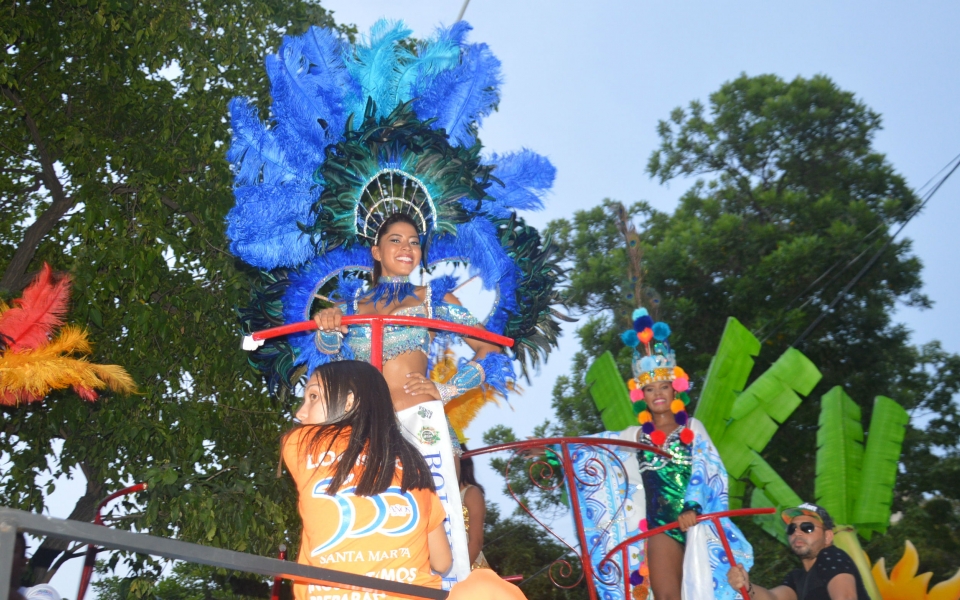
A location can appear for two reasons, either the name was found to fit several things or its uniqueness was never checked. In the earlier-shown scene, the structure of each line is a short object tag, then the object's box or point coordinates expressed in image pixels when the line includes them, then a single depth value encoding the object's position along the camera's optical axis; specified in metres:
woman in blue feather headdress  4.79
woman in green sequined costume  5.54
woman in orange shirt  2.68
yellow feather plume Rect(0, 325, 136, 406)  3.20
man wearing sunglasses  5.19
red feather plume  3.61
